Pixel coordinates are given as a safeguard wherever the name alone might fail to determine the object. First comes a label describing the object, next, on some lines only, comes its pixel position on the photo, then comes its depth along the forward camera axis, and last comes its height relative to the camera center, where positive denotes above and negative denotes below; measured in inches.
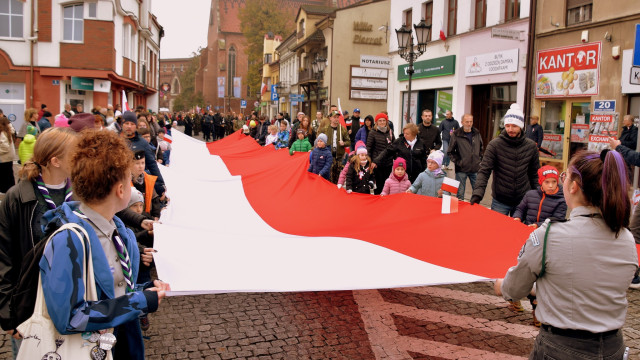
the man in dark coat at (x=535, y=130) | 645.3 +12.4
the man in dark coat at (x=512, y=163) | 274.8 -11.3
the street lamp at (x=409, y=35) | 655.1 +119.4
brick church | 3659.0 +498.8
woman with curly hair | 88.2 -21.3
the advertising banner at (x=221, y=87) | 3459.6 +268.5
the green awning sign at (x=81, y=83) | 1116.5 +83.6
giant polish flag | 173.9 -41.9
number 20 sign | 567.2 +39.0
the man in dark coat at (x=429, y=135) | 480.7 +1.7
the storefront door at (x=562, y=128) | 621.3 +15.9
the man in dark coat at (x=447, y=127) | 667.4 +12.8
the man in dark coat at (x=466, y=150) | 415.2 -8.4
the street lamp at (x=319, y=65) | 1133.2 +138.4
